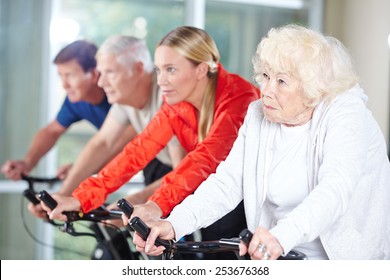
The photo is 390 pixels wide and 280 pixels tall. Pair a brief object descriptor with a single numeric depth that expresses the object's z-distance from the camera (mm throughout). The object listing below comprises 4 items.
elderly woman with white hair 3551
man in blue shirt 5486
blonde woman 4085
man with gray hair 4815
